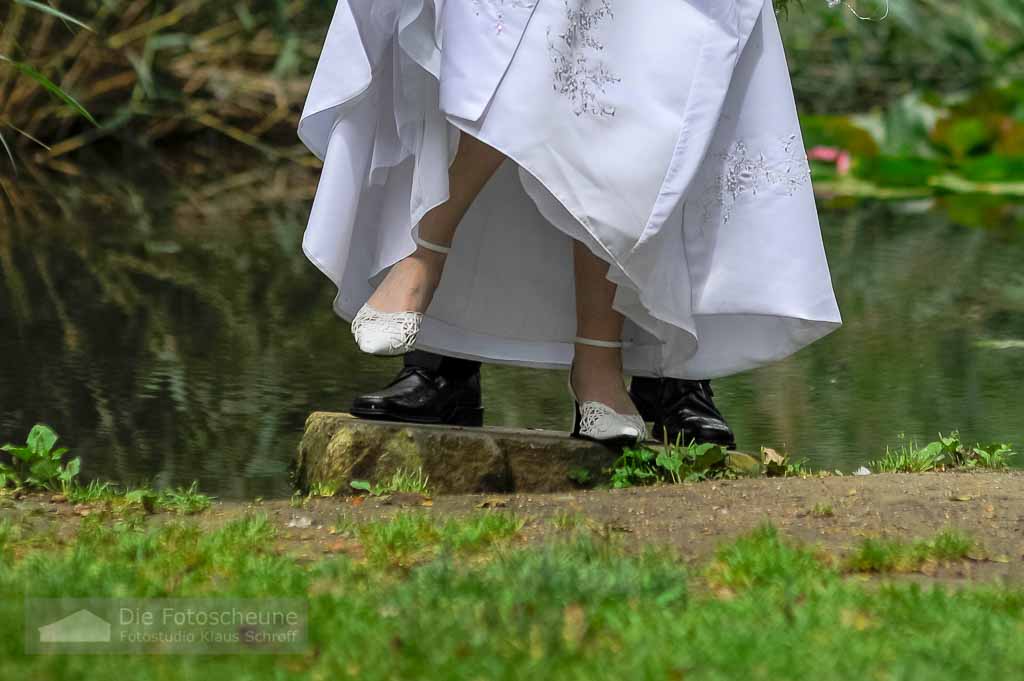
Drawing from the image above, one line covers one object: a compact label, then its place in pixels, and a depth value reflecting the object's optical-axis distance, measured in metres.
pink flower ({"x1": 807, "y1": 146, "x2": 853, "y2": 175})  16.81
